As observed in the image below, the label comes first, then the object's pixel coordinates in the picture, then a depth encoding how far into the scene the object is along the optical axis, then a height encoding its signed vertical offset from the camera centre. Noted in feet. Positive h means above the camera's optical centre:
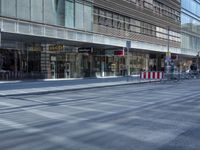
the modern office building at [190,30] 233.14 +21.52
